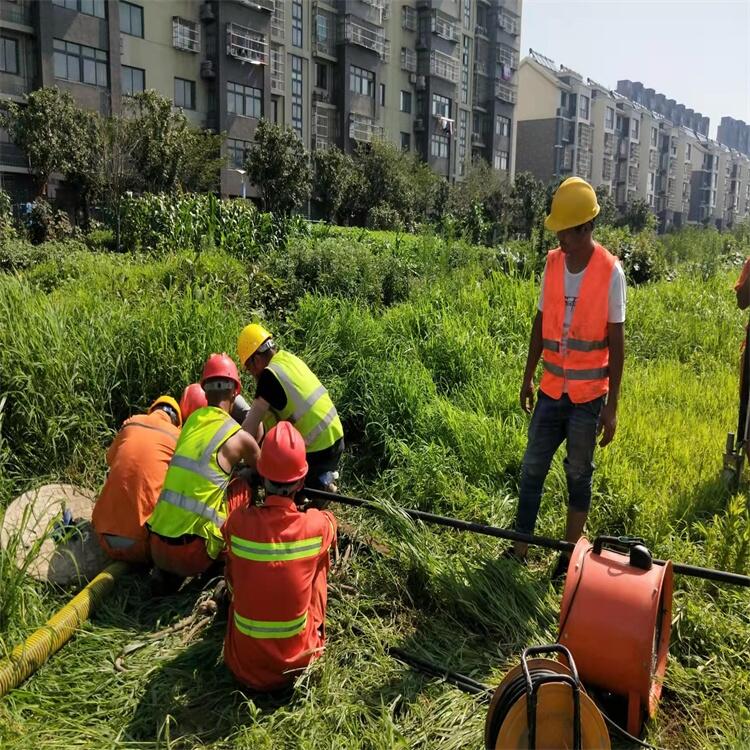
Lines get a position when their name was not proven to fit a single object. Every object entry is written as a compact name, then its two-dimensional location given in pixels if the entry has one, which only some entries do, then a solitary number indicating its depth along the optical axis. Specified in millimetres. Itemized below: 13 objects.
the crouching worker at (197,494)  3570
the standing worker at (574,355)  3375
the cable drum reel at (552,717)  1943
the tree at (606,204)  43188
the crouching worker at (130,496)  3775
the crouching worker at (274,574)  2807
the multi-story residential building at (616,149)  63000
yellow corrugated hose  2826
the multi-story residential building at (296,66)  25469
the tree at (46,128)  19656
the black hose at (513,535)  2643
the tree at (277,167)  23516
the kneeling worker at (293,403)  4098
